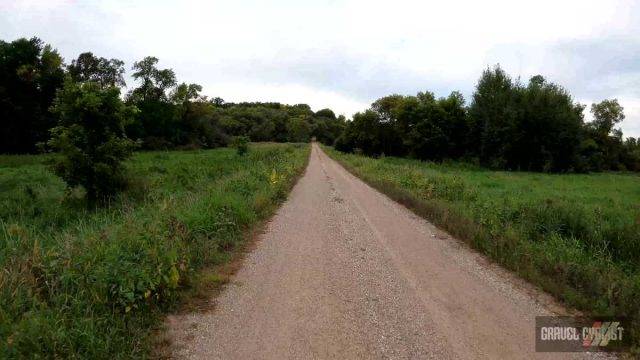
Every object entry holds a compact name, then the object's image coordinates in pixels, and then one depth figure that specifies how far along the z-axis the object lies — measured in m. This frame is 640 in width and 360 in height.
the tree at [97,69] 63.84
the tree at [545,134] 43.78
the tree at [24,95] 41.38
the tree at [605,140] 51.03
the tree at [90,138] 15.03
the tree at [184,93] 69.50
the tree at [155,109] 61.82
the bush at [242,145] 51.03
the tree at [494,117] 44.97
